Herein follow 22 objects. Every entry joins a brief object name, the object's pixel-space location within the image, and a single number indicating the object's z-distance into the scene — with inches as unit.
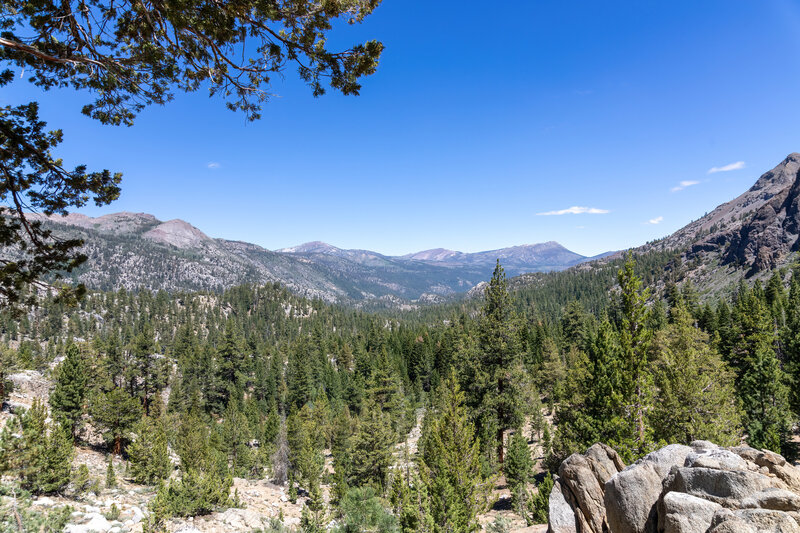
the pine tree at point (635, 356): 707.4
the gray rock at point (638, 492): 339.6
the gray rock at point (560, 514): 413.4
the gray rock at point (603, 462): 438.0
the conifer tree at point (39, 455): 610.9
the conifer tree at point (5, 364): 1431.5
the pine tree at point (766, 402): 1040.8
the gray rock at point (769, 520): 191.5
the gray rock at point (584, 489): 410.3
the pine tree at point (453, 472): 622.8
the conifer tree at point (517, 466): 961.5
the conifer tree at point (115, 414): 1422.2
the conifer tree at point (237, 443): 1599.4
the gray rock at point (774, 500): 214.1
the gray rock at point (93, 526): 572.1
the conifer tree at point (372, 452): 1187.9
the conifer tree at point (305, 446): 1200.8
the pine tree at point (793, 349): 1288.1
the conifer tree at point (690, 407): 823.7
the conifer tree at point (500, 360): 993.5
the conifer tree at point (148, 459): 1090.1
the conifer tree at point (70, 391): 1374.3
